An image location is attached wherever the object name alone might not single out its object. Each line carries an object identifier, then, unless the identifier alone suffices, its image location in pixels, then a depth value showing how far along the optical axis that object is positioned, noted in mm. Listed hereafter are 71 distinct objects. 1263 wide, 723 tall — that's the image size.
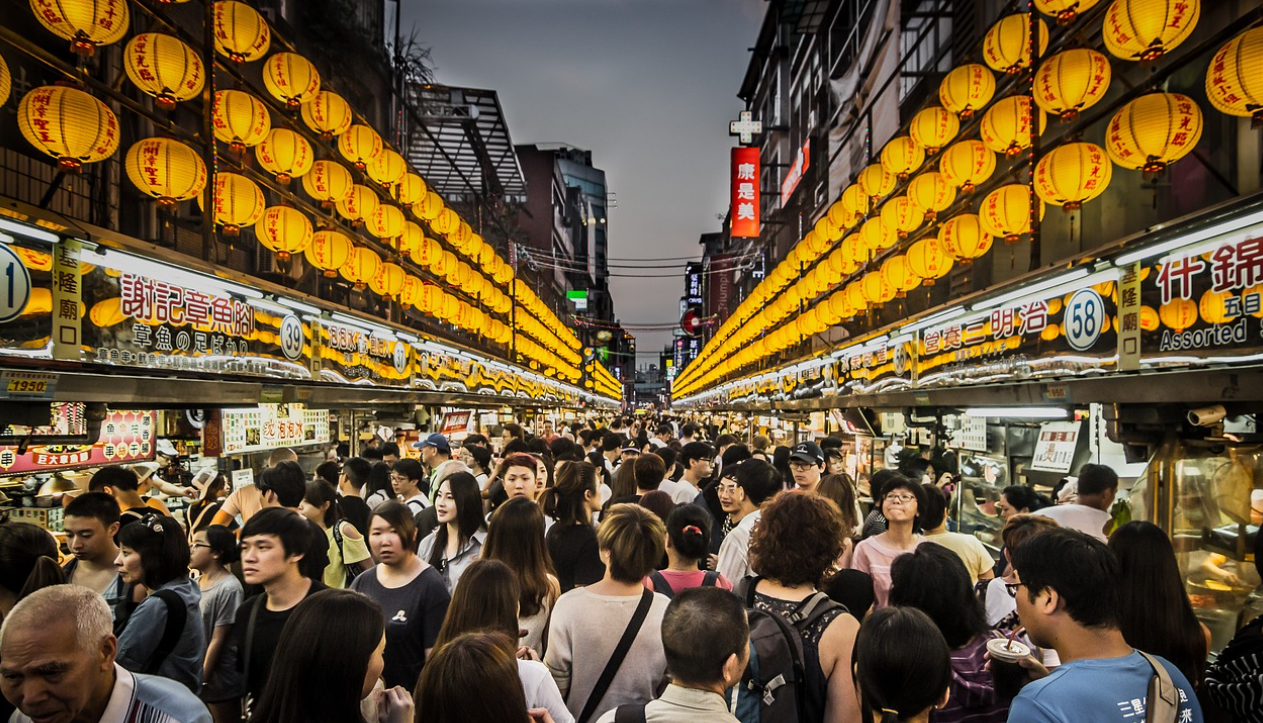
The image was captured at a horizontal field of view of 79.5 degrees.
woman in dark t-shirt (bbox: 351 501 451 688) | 4309
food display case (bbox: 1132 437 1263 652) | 5910
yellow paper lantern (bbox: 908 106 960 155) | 9914
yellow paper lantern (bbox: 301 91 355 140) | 9922
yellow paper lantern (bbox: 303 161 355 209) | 10445
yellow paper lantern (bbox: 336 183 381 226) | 11469
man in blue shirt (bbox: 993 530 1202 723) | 2432
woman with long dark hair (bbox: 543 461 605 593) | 5820
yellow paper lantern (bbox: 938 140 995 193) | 9078
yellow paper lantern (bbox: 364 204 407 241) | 12211
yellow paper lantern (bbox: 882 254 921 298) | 11094
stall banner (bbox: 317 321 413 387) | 11712
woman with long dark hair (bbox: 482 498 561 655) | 4520
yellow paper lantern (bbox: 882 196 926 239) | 10922
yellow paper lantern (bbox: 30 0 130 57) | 5855
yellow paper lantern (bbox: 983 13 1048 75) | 8352
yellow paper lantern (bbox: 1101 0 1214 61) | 5754
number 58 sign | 6957
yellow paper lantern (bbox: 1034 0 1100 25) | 6621
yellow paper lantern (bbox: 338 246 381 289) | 11281
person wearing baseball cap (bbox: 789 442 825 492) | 7445
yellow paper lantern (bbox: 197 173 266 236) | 8328
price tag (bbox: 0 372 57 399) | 5566
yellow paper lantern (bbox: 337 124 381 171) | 10945
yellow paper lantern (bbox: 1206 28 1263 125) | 5102
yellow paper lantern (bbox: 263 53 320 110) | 8992
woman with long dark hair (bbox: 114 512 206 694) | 3943
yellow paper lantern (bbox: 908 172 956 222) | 9828
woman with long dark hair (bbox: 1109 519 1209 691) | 3453
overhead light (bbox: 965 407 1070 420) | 9164
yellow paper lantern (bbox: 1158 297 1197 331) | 5742
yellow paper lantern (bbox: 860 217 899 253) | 11562
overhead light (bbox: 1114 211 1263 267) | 5156
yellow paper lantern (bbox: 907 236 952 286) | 10445
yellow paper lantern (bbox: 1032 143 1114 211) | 7137
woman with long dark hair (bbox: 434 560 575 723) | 3529
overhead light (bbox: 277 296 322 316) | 10172
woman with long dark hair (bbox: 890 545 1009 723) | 3432
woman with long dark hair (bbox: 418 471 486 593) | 5668
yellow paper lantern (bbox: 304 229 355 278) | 10344
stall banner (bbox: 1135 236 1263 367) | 5145
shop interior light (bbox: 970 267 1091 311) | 7204
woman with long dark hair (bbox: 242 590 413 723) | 2709
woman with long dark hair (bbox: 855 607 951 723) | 2875
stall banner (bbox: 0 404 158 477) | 9375
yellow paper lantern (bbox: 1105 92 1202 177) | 5914
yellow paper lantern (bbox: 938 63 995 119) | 9094
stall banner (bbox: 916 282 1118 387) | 6941
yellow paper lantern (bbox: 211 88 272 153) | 8086
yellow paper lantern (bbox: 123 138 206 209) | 7039
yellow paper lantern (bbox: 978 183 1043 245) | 8508
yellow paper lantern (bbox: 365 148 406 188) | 11586
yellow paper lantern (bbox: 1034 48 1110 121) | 7008
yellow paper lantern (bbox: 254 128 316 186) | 8977
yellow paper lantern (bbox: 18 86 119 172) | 5883
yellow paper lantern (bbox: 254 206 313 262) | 9320
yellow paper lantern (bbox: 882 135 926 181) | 10906
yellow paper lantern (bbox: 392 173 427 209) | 12969
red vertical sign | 36719
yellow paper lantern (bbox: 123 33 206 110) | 7102
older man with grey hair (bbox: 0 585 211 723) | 2521
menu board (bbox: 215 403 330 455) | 11719
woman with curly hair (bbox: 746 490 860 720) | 3418
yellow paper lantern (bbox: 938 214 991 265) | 9234
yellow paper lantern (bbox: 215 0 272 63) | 8289
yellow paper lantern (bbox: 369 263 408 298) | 12367
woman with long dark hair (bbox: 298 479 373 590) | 6445
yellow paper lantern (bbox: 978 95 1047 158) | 8453
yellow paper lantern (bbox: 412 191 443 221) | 13703
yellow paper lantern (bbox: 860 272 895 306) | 11844
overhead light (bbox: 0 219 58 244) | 5672
